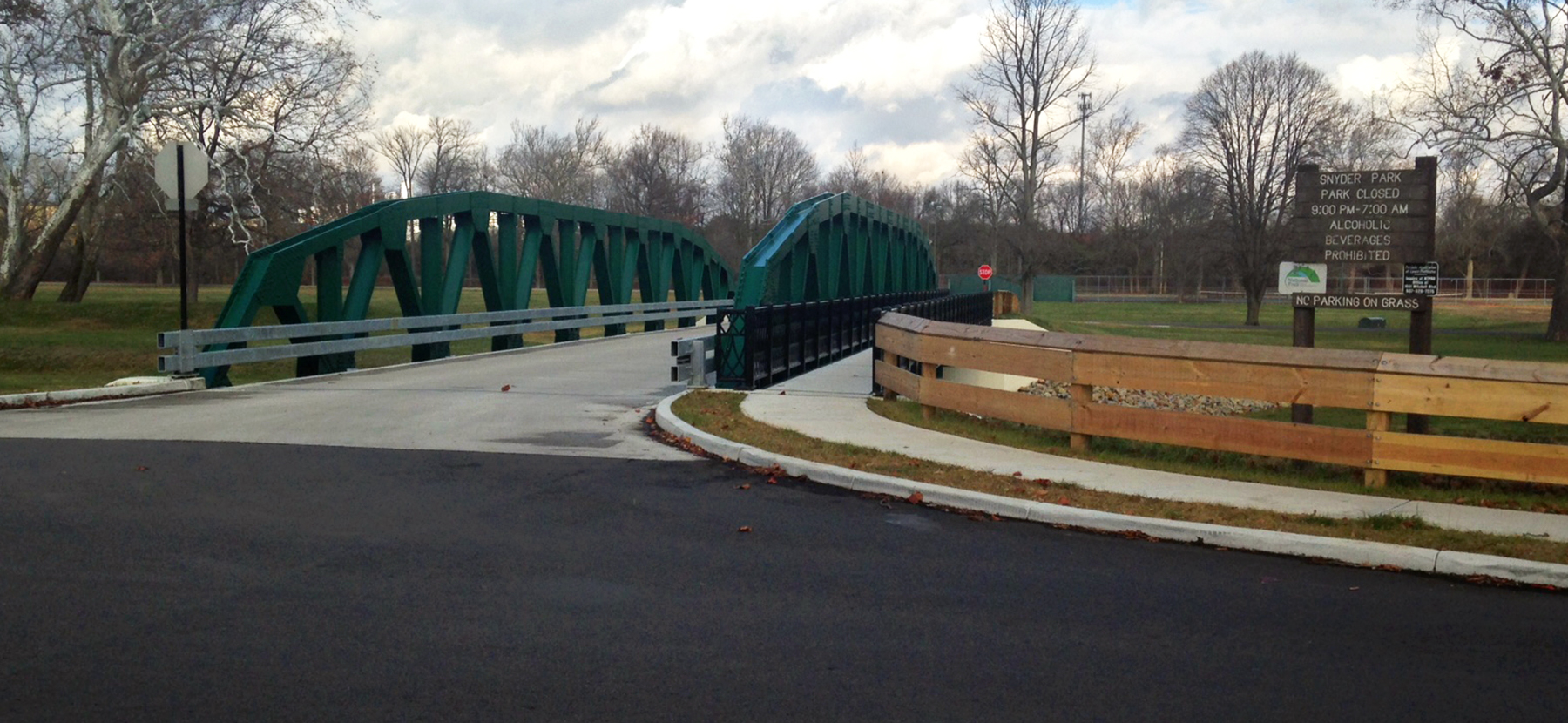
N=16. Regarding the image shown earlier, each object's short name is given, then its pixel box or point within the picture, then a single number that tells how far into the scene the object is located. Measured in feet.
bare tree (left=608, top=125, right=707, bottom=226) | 297.94
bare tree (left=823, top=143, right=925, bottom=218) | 328.70
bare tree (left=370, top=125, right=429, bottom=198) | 286.46
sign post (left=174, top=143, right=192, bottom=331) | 49.39
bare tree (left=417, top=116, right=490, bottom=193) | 281.62
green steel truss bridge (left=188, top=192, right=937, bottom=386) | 56.29
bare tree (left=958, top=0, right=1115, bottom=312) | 191.93
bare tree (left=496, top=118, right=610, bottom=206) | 293.02
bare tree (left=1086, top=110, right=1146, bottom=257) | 337.11
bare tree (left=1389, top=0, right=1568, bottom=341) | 122.52
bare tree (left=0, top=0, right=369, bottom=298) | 103.24
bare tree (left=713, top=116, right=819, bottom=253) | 291.17
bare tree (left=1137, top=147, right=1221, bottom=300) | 229.66
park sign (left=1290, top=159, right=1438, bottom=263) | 40.22
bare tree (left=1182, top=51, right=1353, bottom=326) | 185.78
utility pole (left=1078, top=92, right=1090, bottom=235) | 304.95
